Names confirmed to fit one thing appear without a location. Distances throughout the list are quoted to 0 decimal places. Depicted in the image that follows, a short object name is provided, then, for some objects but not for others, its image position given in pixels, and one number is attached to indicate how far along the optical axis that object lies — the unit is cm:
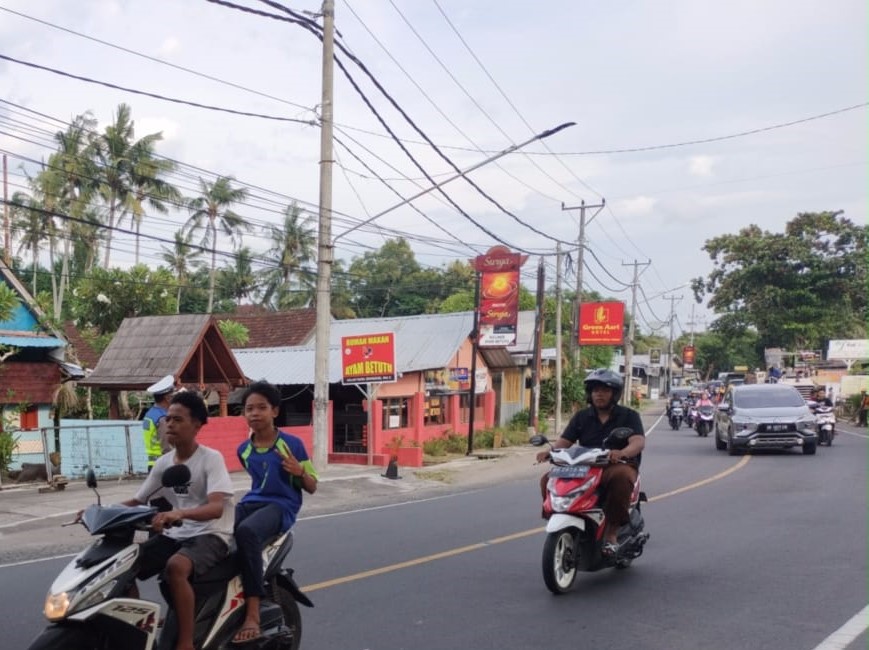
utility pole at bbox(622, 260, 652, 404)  6094
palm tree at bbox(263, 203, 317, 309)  5184
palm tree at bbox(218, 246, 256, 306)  5341
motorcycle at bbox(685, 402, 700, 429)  3391
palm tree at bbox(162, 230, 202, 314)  4888
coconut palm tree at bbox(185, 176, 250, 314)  4584
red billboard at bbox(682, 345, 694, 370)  10344
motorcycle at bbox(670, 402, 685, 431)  3906
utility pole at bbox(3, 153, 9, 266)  2896
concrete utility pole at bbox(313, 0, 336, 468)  1916
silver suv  2100
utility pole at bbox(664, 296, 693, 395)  10051
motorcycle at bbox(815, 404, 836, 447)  2498
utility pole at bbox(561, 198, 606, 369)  4009
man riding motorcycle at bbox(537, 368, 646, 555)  764
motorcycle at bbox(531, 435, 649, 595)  730
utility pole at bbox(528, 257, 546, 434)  3328
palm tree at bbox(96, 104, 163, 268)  3850
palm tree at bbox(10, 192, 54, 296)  4131
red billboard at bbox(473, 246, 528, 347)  2920
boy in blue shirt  531
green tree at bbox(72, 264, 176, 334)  2600
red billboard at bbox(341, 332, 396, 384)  2227
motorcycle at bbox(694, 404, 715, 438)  3289
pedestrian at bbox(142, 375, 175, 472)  834
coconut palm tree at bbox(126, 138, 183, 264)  3838
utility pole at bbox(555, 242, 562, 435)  3522
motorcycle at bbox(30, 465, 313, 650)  420
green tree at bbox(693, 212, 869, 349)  5344
